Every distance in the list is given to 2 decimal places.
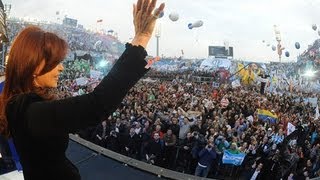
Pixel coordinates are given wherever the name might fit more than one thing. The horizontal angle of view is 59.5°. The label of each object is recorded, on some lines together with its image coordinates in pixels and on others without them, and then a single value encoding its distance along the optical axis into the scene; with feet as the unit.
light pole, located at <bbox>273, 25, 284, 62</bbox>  151.59
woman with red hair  2.71
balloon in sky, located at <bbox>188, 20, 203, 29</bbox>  56.91
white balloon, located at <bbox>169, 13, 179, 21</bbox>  43.51
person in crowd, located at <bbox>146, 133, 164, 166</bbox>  23.27
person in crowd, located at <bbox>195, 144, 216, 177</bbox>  21.40
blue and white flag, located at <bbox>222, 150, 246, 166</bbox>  21.81
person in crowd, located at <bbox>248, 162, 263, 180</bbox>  21.07
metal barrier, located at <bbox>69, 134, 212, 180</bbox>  11.92
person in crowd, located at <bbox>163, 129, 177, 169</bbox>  23.60
